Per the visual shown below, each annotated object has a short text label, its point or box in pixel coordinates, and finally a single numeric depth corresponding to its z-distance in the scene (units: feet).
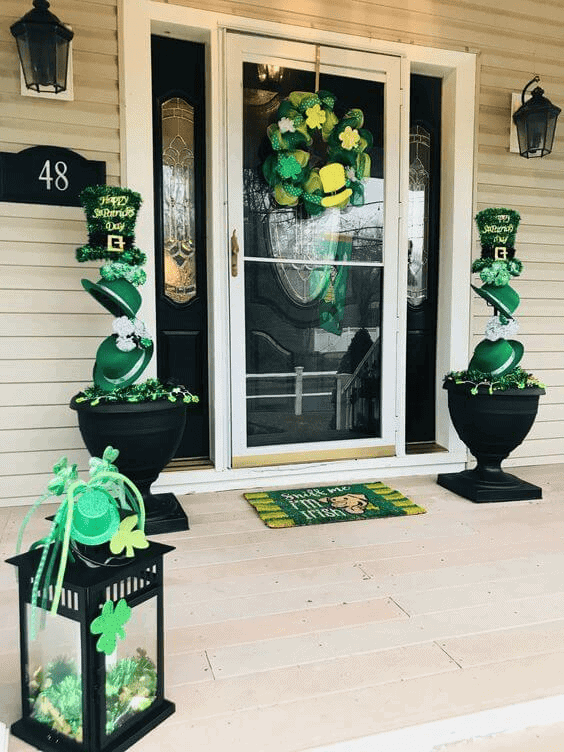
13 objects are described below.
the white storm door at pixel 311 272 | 11.01
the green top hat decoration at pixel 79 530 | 4.24
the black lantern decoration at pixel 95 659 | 4.19
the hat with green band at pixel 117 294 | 8.70
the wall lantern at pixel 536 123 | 11.67
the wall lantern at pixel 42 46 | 8.92
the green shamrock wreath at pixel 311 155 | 10.91
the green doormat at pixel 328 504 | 9.59
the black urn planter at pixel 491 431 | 10.25
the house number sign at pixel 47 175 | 9.71
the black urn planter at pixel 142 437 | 8.53
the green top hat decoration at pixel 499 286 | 10.27
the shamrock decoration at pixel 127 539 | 4.33
